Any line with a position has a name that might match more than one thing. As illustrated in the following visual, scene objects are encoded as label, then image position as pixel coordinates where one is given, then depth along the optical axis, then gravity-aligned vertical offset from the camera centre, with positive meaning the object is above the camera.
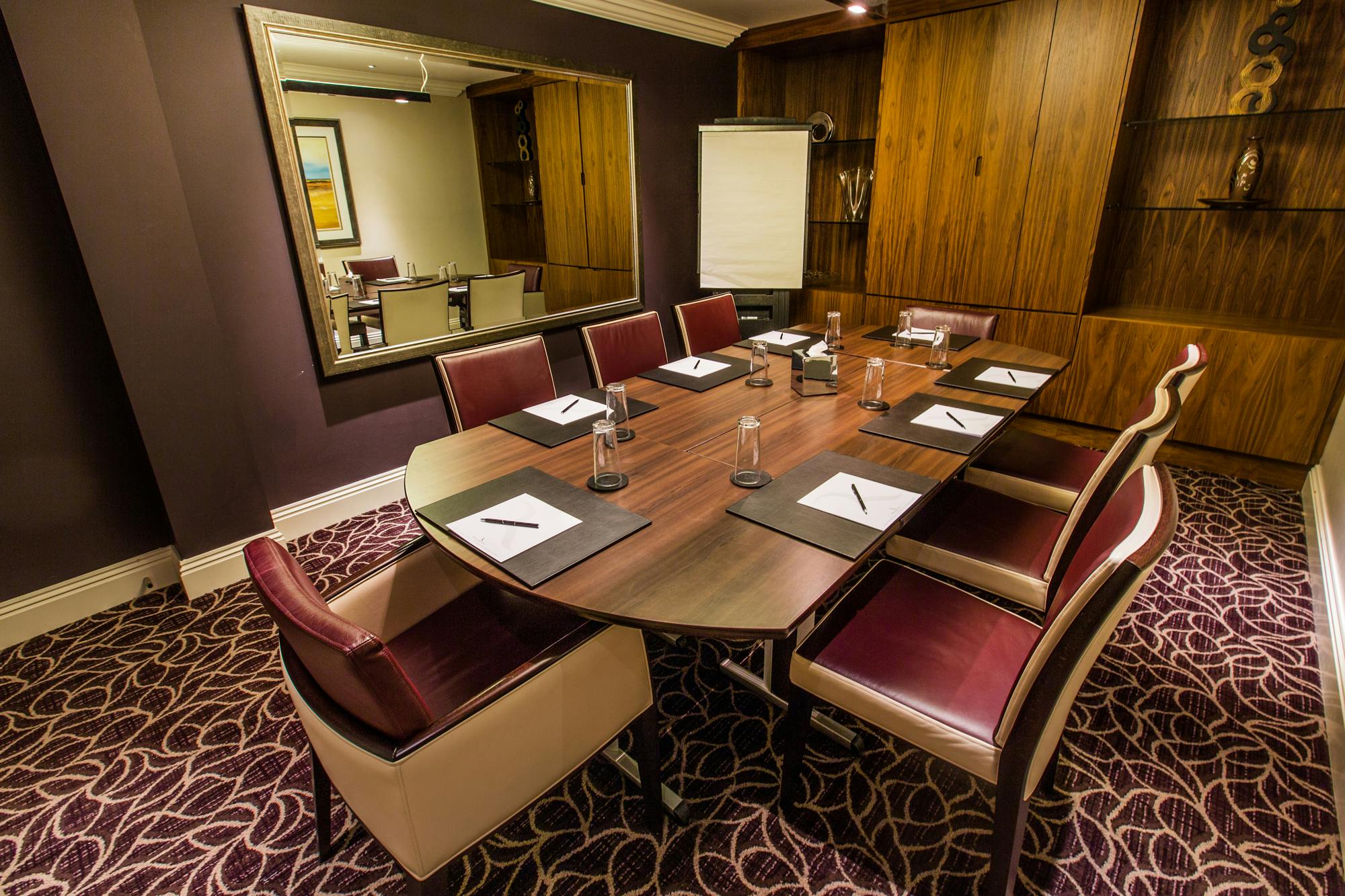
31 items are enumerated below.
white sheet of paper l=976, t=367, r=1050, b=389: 2.15 -0.53
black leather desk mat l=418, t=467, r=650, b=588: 1.19 -0.59
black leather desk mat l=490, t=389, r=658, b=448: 1.79 -0.56
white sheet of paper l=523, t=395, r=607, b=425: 1.94 -0.55
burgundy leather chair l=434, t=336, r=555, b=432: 2.07 -0.50
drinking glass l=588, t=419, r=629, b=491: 1.45 -0.53
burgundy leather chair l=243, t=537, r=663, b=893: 0.93 -0.81
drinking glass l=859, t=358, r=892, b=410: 1.91 -0.49
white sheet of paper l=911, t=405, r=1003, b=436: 1.77 -0.55
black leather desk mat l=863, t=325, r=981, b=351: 2.66 -0.50
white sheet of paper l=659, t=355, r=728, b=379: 2.31 -0.51
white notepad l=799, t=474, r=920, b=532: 1.33 -0.58
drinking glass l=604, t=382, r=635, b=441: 1.62 -0.46
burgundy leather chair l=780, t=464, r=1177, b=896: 0.98 -0.83
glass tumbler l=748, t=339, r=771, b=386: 2.18 -0.48
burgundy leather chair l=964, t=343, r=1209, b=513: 1.78 -0.78
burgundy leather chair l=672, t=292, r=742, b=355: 2.84 -0.46
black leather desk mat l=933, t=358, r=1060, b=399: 2.07 -0.53
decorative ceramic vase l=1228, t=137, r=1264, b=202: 2.86 +0.15
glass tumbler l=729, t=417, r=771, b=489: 1.46 -0.53
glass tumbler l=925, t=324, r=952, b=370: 2.36 -0.47
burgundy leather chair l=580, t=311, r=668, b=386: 2.48 -0.48
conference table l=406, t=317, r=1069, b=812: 1.08 -0.59
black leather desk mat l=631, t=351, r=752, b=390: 2.20 -0.53
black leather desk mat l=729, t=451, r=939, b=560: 1.25 -0.58
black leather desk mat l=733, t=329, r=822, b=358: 2.58 -0.50
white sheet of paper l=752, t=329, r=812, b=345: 2.69 -0.49
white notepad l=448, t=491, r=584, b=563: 1.25 -0.59
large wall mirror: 2.48 +0.17
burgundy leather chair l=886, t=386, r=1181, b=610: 1.46 -0.81
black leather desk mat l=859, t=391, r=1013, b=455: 1.68 -0.56
